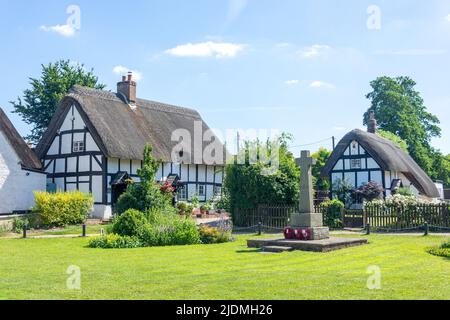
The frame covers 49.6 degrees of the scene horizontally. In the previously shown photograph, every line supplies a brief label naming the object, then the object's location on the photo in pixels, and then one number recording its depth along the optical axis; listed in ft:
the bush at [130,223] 57.16
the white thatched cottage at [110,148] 94.63
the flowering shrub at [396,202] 73.84
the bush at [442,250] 42.55
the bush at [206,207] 106.11
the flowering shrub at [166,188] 76.42
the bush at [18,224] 74.85
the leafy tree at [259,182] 77.41
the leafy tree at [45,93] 139.44
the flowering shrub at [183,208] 99.25
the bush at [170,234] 55.31
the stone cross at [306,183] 52.85
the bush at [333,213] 75.56
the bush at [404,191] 100.35
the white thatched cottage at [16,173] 88.07
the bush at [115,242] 53.11
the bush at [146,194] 70.49
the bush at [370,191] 98.64
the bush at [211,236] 57.41
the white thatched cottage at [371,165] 111.55
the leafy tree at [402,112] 164.45
